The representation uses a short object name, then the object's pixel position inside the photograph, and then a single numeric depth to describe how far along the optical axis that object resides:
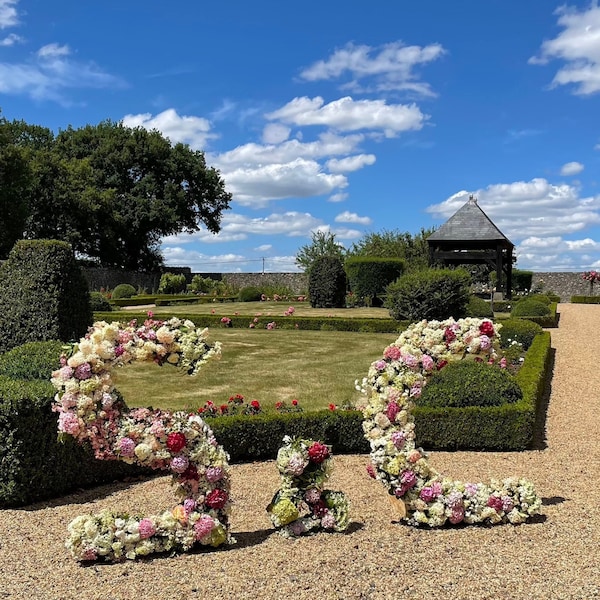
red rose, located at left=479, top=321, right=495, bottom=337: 4.93
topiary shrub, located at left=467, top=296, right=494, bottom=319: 17.73
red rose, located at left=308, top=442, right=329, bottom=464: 4.36
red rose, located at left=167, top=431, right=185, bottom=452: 3.91
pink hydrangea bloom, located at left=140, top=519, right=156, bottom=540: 4.03
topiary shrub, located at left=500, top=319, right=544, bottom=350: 13.05
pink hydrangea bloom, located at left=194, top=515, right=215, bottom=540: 4.02
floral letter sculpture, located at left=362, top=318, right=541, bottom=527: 4.46
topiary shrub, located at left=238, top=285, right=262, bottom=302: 29.58
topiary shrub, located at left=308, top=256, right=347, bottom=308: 23.59
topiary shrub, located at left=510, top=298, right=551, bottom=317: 18.81
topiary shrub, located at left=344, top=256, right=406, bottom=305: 25.86
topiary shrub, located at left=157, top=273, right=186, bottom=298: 34.53
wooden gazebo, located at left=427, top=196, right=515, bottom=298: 25.88
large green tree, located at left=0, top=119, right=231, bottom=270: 33.97
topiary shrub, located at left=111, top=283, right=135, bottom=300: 30.38
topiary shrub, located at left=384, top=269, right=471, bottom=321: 16.19
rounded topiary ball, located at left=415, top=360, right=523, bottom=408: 6.88
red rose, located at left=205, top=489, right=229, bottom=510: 4.08
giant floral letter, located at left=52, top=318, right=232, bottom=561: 3.90
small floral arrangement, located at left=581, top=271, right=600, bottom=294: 35.88
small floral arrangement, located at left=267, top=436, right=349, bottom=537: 4.30
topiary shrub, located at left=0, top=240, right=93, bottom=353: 8.34
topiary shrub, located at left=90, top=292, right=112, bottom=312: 21.31
